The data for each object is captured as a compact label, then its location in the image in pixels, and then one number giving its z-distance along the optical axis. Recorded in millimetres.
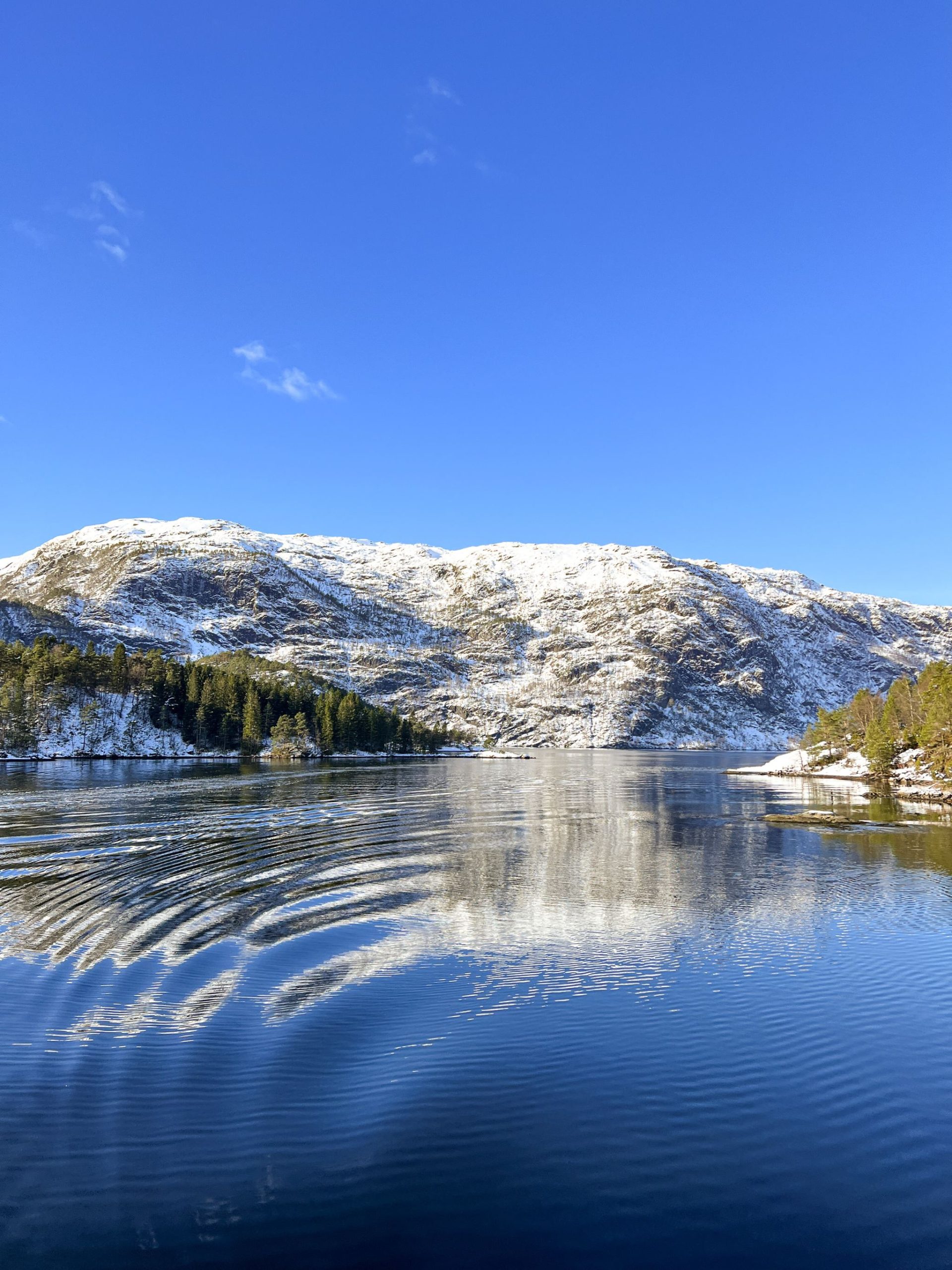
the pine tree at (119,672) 176000
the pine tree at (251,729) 194625
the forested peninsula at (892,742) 108625
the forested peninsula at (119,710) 158250
